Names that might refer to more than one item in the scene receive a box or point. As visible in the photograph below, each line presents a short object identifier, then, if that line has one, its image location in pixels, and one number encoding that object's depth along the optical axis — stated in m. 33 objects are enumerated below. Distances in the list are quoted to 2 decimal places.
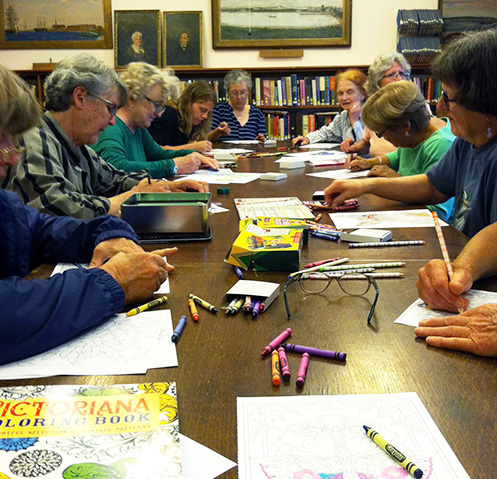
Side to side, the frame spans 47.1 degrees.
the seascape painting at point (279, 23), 5.88
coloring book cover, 0.65
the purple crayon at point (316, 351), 0.91
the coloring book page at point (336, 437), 0.66
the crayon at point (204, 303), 1.11
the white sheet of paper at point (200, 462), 0.65
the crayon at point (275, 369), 0.84
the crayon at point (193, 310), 1.07
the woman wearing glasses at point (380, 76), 3.88
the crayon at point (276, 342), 0.93
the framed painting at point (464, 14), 5.77
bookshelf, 5.96
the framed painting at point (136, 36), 5.88
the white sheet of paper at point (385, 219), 1.76
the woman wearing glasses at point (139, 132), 2.99
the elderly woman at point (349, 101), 4.54
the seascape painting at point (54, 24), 5.82
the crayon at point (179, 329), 0.98
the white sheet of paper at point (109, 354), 0.88
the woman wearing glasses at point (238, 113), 5.35
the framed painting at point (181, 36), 5.91
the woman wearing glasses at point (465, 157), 1.51
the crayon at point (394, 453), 0.64
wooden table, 0.73
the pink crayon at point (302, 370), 0.84
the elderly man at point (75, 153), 1.82
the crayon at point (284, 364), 0.85
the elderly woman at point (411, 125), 2.38
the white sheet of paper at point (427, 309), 1.06
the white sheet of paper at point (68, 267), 1.28
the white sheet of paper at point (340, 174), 2.83
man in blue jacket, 0.94
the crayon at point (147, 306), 1.10
